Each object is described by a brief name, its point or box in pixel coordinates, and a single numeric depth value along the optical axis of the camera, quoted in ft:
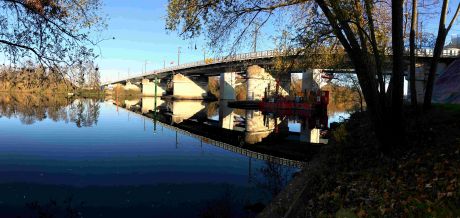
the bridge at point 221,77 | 203.41
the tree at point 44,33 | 34.24
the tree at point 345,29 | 39.73
